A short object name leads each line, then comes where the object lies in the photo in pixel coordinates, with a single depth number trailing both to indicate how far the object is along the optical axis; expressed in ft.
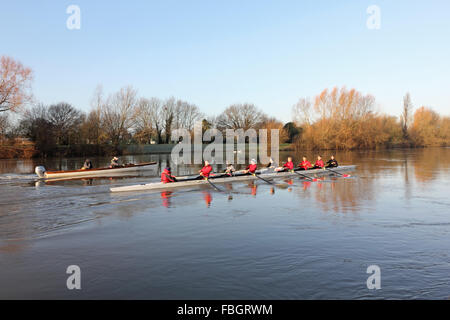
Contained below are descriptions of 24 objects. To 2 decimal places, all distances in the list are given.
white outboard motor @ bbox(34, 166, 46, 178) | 72.23
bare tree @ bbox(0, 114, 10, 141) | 149.88
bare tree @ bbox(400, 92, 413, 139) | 243.89
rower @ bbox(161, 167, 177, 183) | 57.21
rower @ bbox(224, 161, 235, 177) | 64.90
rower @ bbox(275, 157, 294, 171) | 74.49
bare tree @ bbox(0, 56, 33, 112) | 128.36
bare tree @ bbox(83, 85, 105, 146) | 177.27
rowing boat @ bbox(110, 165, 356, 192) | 55.77
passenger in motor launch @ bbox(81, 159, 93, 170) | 79.35
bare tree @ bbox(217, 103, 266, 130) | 268.21
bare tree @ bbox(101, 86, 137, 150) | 178.81
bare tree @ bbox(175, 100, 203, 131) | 256.73
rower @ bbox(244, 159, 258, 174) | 67.69
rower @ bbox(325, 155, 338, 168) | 83.96
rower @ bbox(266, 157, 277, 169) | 74.26
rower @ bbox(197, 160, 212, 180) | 60.54
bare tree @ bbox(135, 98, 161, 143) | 193.77
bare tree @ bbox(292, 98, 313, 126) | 210.59
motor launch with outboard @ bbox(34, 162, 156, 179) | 73.51
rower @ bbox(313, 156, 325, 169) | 80.18
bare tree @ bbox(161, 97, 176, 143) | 251.39
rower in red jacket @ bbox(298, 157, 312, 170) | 77.22
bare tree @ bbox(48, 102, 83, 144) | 193.02
